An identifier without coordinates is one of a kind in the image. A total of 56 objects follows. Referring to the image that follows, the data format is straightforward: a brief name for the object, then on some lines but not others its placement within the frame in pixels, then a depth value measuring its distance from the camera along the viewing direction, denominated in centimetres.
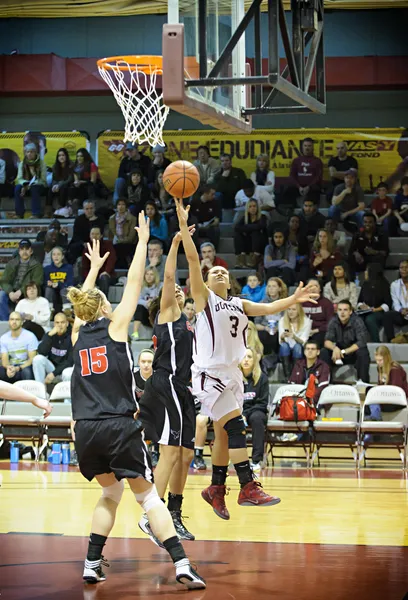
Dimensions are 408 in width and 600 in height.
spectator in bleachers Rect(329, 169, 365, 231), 1662
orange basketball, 677
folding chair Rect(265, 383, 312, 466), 1169
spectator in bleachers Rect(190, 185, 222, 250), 1650
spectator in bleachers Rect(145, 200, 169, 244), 1630
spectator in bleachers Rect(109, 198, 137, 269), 1642
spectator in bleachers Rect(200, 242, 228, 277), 1424
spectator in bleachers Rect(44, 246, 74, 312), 1527
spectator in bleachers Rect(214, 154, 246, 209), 1742
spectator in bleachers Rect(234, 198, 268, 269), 1580
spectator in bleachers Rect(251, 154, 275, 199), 1730
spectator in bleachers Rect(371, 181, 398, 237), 1645
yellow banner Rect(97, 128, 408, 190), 1745
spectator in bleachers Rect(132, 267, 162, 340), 1440
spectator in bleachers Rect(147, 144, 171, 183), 1759
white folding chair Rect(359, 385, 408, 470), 1158
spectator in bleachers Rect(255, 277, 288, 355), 1360
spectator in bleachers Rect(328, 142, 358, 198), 1728
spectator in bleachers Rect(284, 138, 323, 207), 1736
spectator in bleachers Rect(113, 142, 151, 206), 1745
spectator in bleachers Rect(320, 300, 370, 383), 1306
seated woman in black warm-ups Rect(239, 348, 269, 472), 1138
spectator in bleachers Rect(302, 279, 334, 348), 1379
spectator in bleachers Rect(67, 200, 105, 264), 1630
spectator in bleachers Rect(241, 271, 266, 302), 1421
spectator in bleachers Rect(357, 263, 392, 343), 1420
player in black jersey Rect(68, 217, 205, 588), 545
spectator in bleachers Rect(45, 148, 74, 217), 1795
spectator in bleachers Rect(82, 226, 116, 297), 1537
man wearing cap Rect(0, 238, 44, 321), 1536
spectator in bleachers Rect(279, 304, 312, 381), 1322
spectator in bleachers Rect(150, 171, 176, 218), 1725
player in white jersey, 650
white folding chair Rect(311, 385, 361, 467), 1165
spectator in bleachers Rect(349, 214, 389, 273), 1549
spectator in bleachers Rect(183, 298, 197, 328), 1223
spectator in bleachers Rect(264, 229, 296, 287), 1526
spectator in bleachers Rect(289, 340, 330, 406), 1243
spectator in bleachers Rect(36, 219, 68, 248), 1656
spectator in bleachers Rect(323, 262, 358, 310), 1427
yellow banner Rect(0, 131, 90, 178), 1834
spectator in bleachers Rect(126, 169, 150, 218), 1711
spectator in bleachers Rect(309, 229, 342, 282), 1512
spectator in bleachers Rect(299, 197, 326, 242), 1598
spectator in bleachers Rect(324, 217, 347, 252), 1587
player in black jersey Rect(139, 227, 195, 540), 665
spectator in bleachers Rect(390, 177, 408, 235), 1664
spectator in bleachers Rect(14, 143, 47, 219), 1814
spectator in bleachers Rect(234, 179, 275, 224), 1719
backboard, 607
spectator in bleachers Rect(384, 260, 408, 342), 1442
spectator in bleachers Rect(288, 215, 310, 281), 1557
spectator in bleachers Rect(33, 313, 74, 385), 1348
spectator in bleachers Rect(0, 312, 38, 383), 1335
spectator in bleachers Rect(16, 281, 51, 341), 1465
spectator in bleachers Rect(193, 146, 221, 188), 1742
